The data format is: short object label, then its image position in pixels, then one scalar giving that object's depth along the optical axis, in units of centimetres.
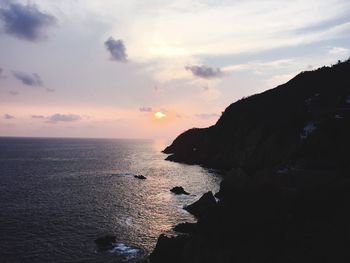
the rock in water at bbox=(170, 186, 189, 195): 7881
